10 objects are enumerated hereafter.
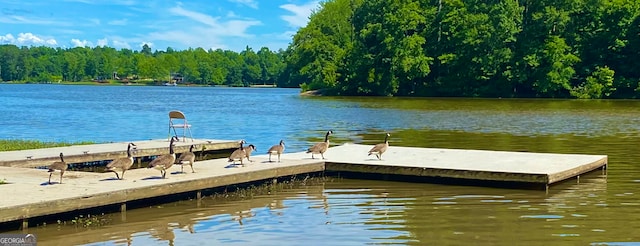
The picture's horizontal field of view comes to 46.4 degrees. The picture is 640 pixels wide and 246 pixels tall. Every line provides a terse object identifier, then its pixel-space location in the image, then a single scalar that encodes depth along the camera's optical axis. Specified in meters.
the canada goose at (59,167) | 14.20
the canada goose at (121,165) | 14.57
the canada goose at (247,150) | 17.75
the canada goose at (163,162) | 14.80
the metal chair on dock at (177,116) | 24.17
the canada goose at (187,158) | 15.94
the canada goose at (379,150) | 19.14
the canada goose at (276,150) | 18.47
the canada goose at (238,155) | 17.34
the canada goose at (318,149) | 19.22
